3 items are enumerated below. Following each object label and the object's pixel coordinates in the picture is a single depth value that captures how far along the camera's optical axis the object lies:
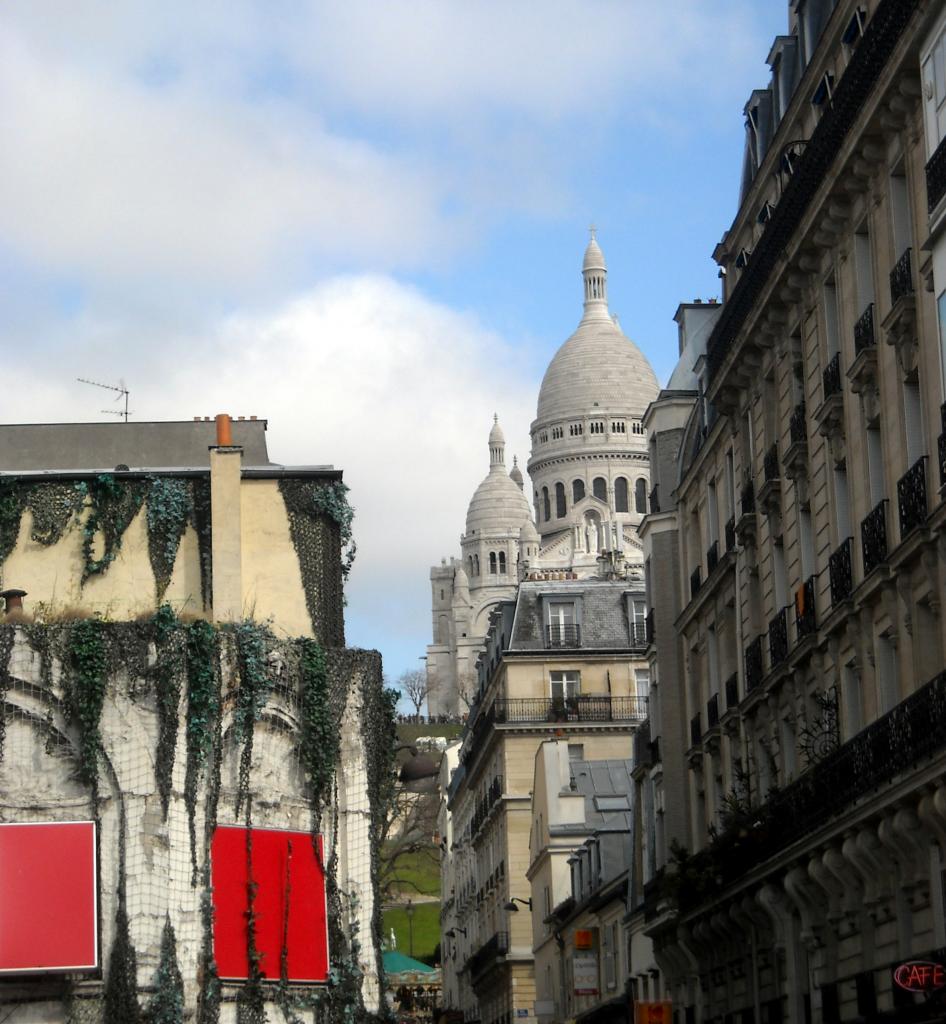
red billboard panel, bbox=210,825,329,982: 33.59
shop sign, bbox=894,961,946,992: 22.53
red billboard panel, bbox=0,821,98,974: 32.31
